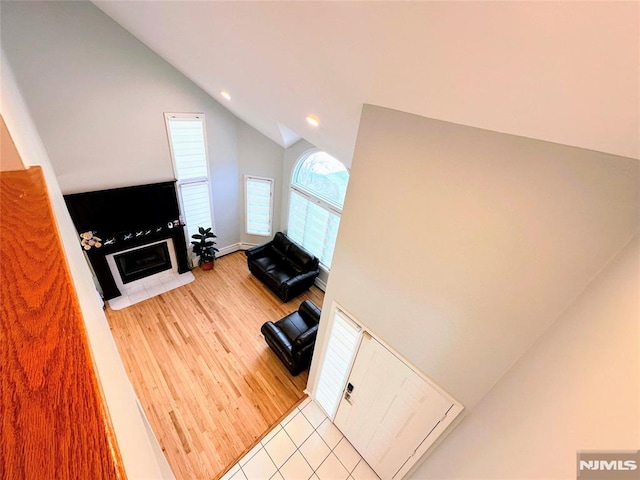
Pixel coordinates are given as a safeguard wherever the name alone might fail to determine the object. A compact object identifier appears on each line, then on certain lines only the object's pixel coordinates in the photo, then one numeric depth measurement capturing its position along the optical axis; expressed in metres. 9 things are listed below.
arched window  5.26
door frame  2.01
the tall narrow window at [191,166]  4.78
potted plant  5.72
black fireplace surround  4.23
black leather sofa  5.40
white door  2.22
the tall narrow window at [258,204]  6.12
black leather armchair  3.84
